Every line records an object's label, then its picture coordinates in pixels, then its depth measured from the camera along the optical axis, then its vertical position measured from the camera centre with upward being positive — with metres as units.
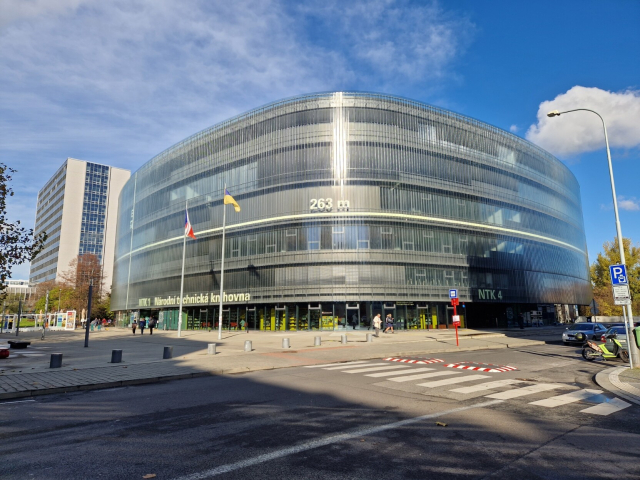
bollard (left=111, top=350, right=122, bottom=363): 16.19 -1.86
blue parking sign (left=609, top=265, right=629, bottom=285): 14.07 +1.03
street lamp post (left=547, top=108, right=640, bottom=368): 13.38 +1.78
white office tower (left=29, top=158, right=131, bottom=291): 125.00 +30.56
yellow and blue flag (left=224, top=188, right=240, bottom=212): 33.68 +9.09
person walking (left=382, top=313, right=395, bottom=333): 37.87 -1.54
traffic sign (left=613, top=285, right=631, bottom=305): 13.72 +0.32
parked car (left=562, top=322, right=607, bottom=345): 24.67 -1.66
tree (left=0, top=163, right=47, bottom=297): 15.70 +2.70
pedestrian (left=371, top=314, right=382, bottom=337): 33.28 -1.42
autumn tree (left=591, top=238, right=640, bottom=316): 64.94 +4.85
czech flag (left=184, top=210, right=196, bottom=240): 36.16 +7.11
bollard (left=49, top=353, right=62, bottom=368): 14.48 -1.81
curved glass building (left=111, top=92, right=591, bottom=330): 43.88 +10.28
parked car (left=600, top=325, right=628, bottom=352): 16.49 -1.64
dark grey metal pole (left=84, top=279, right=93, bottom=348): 21.86 -0.42
